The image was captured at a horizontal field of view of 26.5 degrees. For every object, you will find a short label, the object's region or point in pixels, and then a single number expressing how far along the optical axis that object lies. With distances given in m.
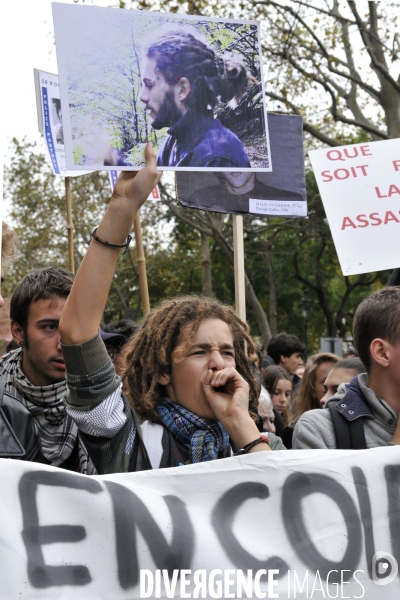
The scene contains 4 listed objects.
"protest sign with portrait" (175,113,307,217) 4.25
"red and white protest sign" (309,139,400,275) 3.68
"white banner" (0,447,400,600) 2.03
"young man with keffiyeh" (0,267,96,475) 2.57
